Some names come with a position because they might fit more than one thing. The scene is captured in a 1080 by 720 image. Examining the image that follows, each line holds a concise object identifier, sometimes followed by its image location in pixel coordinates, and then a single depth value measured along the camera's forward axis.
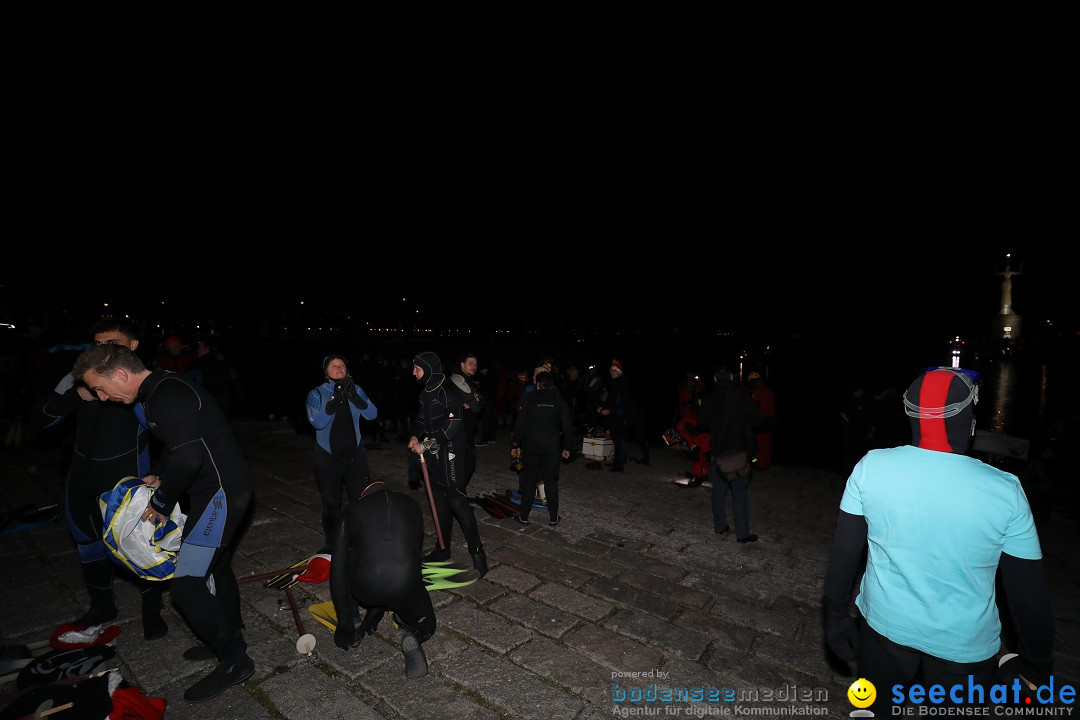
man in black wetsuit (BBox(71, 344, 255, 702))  3.05
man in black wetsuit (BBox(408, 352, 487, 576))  5.01
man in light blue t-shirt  2.00
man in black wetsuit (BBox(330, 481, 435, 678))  3.41
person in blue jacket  5.55
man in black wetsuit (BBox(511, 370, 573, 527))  6.22
